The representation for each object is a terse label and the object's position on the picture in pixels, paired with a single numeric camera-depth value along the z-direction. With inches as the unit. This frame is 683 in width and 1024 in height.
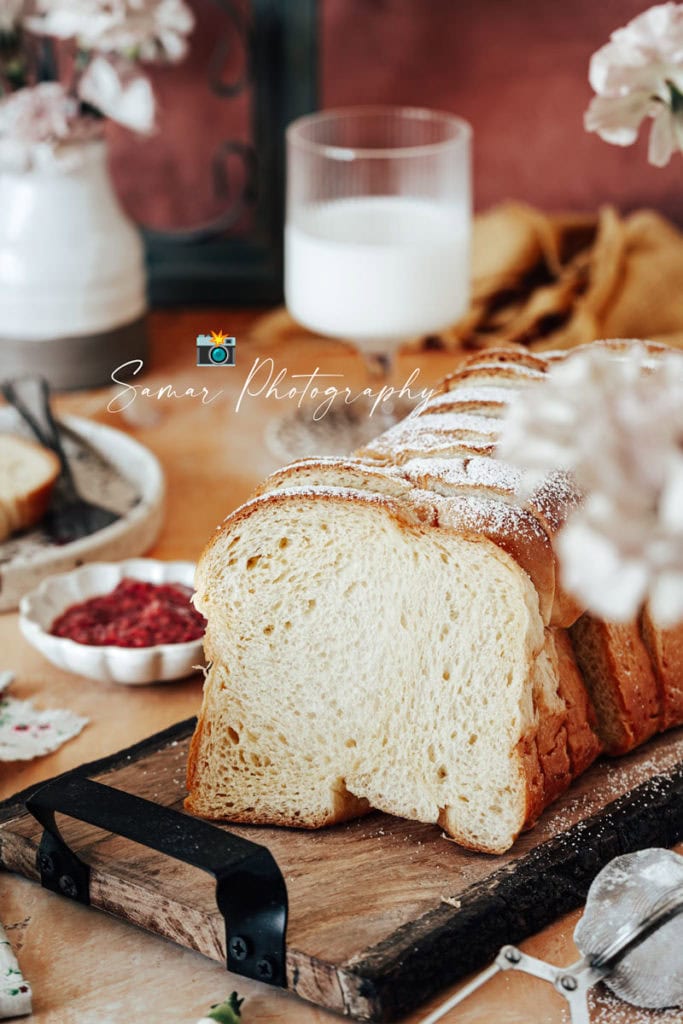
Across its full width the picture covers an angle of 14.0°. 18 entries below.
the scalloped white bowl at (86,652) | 45.3
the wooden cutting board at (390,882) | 38.8
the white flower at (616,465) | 28.3
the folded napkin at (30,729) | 44.1
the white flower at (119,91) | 54.5
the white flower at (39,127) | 53.9
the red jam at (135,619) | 45.9
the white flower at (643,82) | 40.6
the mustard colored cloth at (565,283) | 57.3
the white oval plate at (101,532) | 48.2
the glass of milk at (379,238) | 53.8
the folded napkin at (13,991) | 38.8
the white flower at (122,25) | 53.5
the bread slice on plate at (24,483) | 49.9
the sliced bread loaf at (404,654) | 40.4
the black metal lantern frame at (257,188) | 59.6
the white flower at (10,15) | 54.2
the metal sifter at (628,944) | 38.5
